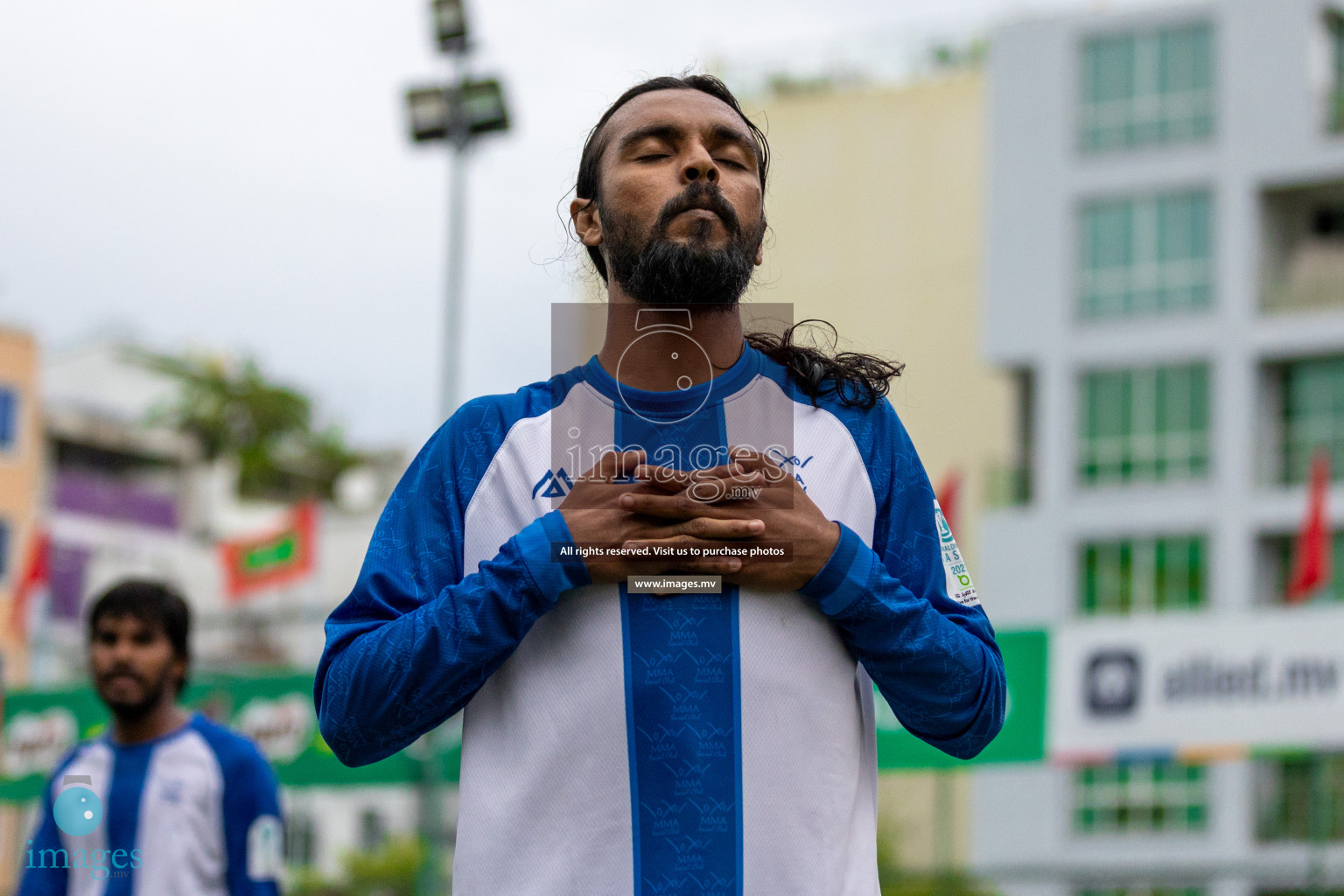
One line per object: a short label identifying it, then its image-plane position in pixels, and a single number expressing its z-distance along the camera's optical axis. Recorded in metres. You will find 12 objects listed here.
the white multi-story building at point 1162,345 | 35.56
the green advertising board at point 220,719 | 16.38
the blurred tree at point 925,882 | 16.62
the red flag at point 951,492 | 20.17
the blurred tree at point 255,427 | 58.78
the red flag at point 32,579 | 27.44
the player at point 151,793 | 5.87
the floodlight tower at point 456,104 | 16.58
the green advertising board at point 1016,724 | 13.20
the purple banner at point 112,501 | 47.62
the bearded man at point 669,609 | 2.76
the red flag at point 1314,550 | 24.73
